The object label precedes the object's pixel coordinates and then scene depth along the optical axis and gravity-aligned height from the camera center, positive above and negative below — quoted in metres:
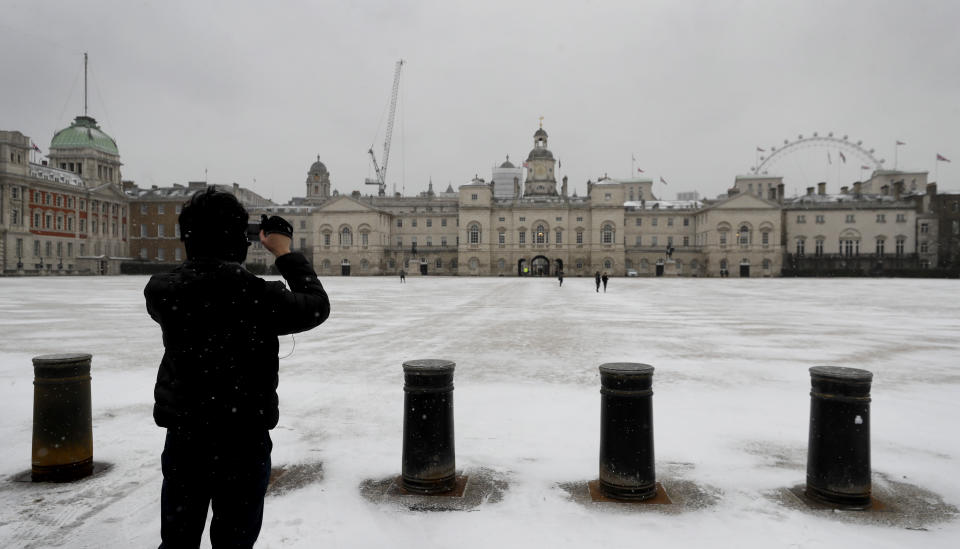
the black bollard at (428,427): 4.84 -1.33
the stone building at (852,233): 83.06 +5.32
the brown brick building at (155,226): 90.25 +6.64
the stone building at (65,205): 68.50 +8.40
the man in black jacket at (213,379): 2.75 -0.53
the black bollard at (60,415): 4.98 -1.28
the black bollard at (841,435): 4.51 -1.31
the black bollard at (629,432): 4.73 -1.34
